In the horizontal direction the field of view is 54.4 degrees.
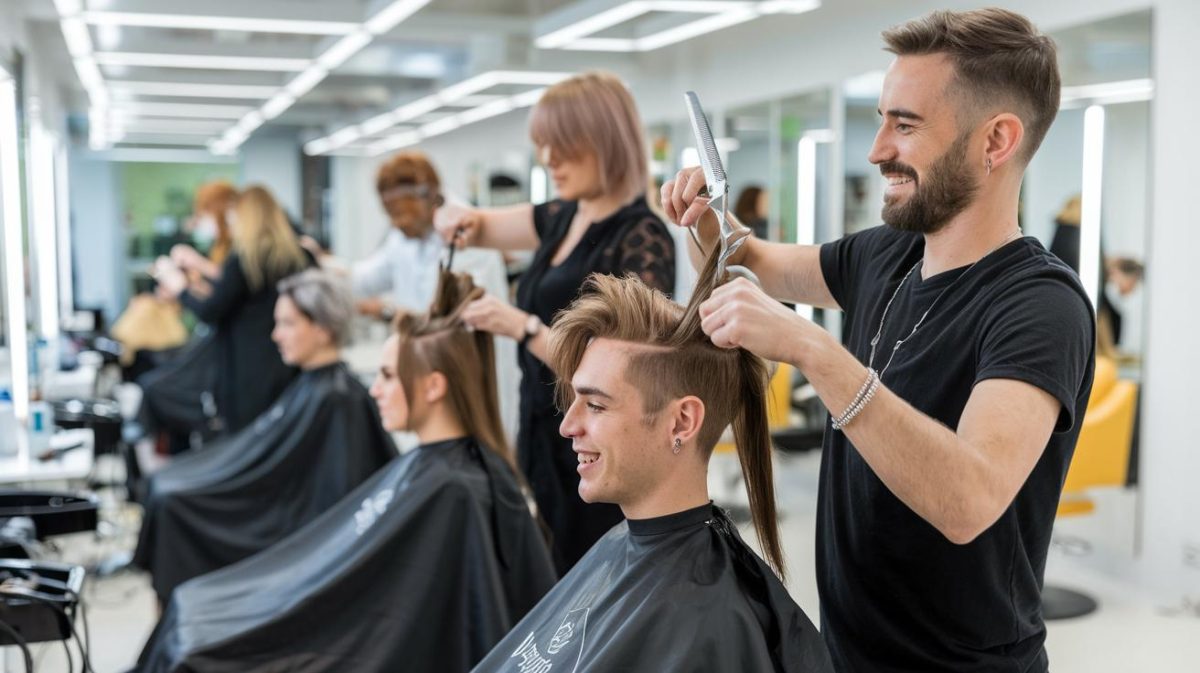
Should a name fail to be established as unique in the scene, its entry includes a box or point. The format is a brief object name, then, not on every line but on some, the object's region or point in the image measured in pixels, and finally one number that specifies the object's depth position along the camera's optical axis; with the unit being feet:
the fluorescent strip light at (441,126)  33.94
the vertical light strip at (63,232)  23.72
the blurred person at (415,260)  11.50
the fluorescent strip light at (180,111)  30.14
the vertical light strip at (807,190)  19.26
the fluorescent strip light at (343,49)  17.97
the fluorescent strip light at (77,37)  16.72
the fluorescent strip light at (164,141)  42.22
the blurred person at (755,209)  20.63
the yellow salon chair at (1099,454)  13.06
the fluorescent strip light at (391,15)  15.31
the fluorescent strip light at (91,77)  21.45
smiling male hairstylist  3.63
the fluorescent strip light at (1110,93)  13.10
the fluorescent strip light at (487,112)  28.86
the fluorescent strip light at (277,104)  26.66
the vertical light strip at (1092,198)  13.56
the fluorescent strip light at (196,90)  25.14
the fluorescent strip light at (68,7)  15.07
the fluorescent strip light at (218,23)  15.88
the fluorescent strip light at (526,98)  25.99
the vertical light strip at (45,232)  17.80
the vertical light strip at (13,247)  12.45
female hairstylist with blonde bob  7.52
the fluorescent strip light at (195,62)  19.84
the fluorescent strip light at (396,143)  38.65
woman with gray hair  11.29
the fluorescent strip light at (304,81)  21.77
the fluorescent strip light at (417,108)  28.34
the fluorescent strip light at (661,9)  15.23
